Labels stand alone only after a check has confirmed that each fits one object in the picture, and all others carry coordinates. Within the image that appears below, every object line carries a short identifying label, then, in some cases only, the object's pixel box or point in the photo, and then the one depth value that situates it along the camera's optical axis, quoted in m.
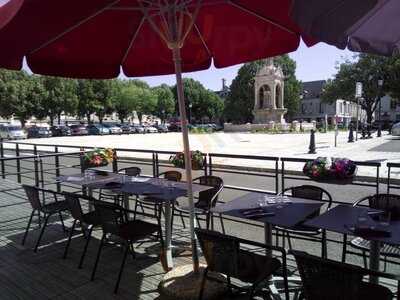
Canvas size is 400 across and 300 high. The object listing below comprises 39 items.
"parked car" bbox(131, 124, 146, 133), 55.94
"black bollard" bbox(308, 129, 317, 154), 17.02
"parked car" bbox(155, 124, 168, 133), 58.22
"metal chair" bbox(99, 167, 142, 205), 6.24
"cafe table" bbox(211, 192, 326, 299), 3.32
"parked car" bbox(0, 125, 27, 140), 39.00
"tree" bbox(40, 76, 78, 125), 52.59
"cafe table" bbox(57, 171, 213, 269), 4.28
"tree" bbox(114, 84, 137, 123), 66.69
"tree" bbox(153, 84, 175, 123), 79.62
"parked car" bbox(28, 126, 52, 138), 42.62
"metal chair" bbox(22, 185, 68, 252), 4.89
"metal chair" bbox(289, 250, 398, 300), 2.10
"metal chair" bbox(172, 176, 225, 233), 4.99
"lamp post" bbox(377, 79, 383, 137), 30.13
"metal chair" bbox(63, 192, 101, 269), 4.27
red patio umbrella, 3.21
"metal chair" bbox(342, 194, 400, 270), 3.30
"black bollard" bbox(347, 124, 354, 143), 24.87
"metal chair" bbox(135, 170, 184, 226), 5.53
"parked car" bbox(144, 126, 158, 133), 57.17
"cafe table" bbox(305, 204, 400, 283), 2.74
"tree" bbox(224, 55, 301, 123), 62.81
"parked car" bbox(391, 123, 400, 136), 32.25
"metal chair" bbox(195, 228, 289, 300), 2.67
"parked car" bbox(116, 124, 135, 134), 54.06
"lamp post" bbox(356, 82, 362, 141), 22.48
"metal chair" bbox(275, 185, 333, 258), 3.78
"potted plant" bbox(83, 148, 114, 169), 6.33
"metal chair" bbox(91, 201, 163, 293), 3.83
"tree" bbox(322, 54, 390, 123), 41.38
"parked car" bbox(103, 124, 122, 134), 50.64
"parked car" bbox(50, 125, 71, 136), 45.70
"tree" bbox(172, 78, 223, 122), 83.31
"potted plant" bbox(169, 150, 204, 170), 5.75
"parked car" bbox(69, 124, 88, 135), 46.50
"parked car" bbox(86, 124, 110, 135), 48.66
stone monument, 46.25
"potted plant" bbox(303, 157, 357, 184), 3.93
